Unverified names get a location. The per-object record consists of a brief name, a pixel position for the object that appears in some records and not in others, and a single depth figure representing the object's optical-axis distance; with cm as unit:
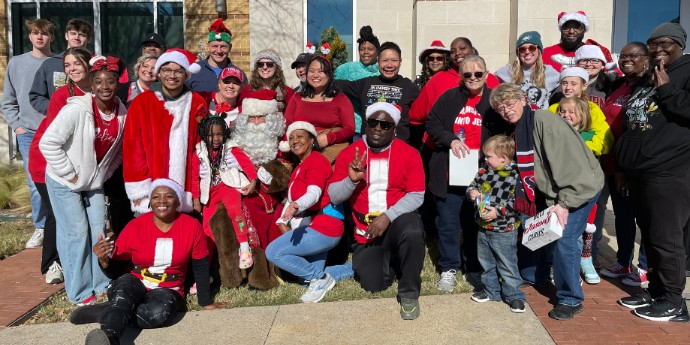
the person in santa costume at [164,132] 448
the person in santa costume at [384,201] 436
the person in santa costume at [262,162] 501
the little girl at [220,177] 484
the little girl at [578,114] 433
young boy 426
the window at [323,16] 1041
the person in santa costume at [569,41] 553
